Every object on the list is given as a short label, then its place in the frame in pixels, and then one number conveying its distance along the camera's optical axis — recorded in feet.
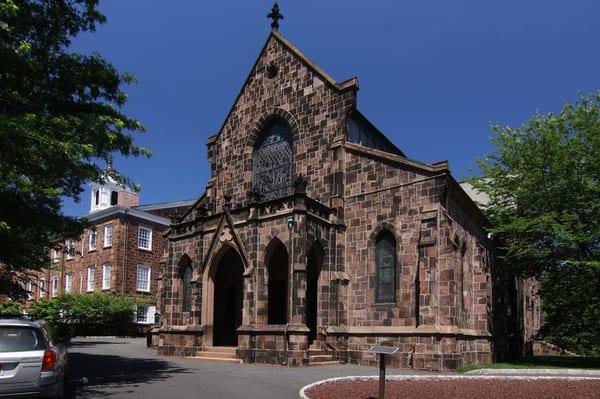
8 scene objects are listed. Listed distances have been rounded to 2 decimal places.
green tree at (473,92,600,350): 68.23
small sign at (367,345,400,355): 32.45
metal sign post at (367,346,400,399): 31.63
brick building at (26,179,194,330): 134.82
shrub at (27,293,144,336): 125.70
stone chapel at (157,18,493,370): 61.00
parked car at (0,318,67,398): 29.35
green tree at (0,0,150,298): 35.50
